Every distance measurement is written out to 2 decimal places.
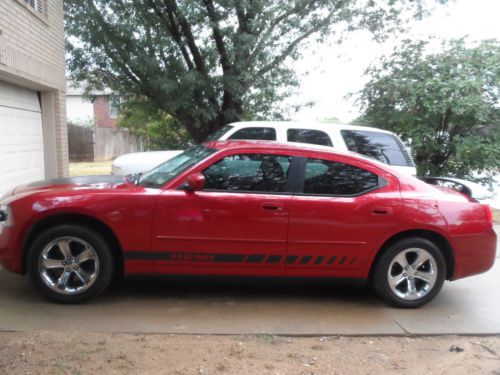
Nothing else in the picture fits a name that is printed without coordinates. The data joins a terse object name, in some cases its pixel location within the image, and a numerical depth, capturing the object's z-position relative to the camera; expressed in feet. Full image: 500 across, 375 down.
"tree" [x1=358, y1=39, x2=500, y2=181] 34.71
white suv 24.00
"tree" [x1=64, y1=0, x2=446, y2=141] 35.58
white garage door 23.31
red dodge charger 13.78
